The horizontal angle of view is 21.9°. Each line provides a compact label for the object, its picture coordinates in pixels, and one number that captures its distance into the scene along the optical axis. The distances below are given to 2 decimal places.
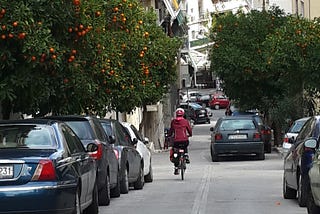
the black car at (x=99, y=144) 14.56
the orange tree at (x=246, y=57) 39.50
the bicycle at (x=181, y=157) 20.72
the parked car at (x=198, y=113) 65.44
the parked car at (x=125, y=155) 16.95
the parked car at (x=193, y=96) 82.46
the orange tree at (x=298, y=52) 31.89
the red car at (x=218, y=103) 82.12
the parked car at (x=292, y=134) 22.65
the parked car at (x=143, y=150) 19.92
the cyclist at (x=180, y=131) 20.67
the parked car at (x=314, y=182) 10.96
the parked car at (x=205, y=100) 82.20
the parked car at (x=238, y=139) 28.55
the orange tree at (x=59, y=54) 13.38
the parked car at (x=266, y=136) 32.87
